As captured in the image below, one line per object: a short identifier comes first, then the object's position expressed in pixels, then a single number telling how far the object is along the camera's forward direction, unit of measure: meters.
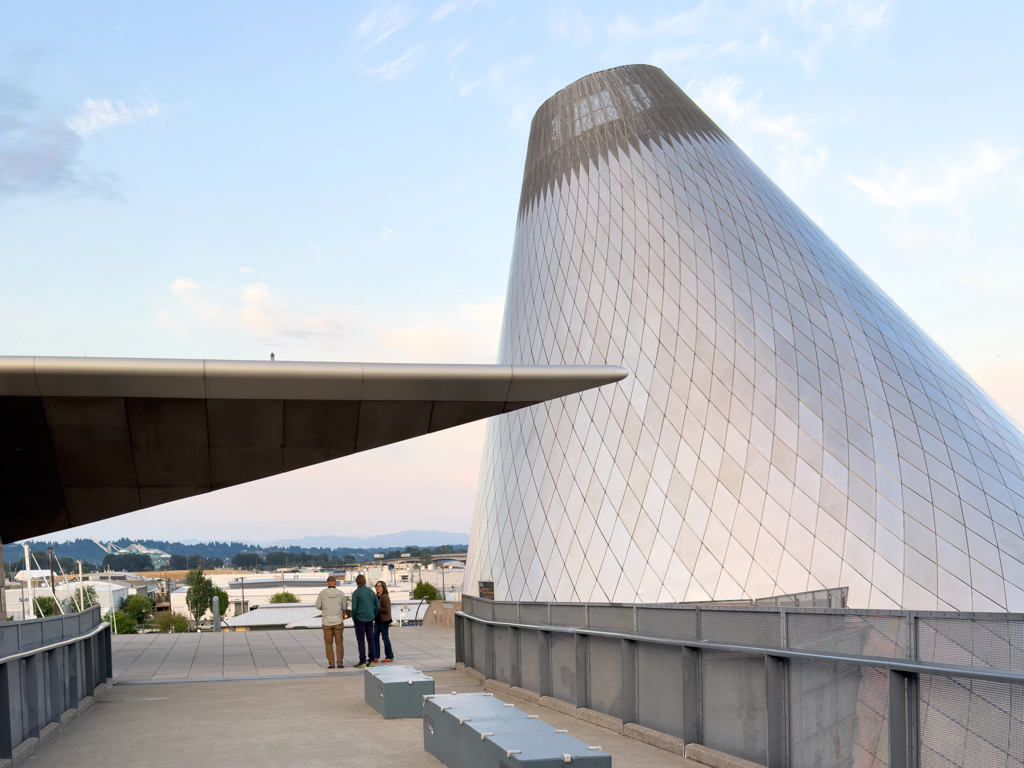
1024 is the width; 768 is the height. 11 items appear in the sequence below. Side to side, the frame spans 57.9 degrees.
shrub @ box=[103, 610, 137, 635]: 90.88
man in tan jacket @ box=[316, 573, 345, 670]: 16.08
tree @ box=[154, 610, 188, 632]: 89.88
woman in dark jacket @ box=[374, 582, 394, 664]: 16.75
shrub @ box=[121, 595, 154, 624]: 109.73
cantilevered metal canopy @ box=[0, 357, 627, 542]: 12.38
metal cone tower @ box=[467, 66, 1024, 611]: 23.55
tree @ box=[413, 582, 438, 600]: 108.57
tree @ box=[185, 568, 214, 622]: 123.94
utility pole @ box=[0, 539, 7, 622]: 14.38
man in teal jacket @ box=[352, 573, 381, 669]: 15.93
